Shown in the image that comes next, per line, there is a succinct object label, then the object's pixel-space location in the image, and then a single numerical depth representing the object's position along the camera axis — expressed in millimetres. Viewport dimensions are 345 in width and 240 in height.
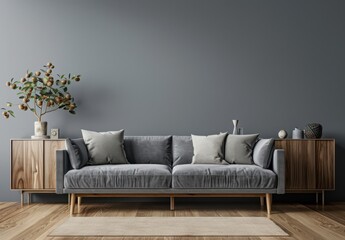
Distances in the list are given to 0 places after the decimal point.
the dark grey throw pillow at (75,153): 5188
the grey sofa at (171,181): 5062
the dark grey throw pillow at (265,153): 5246
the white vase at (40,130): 5871
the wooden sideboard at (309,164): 5750
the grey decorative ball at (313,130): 5832
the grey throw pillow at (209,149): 5512
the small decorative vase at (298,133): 5898
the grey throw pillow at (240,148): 5511
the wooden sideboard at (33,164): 5730
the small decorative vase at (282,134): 5887
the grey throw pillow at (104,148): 5477
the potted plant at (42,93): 5867
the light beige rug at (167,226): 4051
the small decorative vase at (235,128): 5901
